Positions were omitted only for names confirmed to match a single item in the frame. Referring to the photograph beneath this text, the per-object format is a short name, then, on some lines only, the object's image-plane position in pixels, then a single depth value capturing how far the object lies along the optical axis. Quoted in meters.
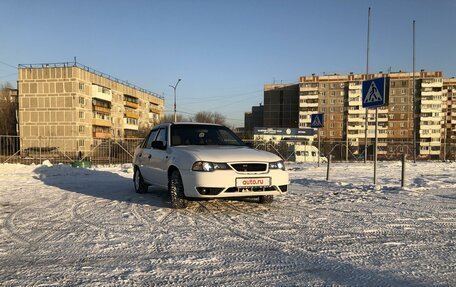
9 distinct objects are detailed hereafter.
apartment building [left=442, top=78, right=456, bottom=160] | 101.62
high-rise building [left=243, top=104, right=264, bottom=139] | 124.12
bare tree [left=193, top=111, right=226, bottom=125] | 79.12
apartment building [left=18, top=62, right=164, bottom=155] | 62.50
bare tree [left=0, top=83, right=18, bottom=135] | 73.12
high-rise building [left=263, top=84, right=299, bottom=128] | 104.81
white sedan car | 6.05
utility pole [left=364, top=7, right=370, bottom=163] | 23.58
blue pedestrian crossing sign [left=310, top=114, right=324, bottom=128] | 16.61
